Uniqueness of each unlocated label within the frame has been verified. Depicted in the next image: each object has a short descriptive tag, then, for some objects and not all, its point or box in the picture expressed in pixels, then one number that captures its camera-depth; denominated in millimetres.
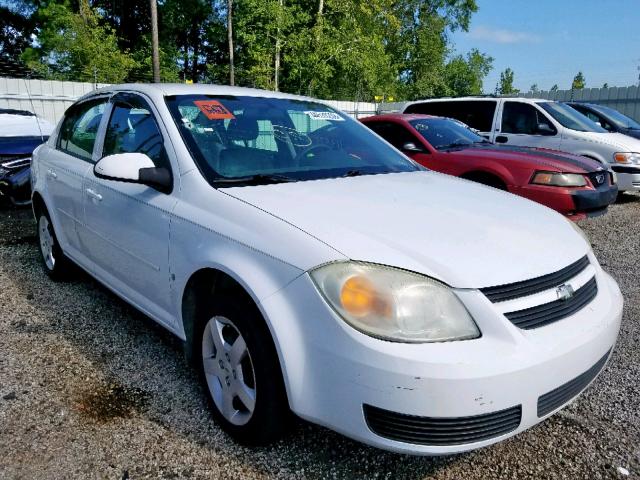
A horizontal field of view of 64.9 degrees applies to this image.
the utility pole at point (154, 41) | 15527
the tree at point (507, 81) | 65188
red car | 5281
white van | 7965
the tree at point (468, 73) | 48394
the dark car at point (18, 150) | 6637
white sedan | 1623
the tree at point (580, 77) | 77656
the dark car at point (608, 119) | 10047
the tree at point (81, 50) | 21781
